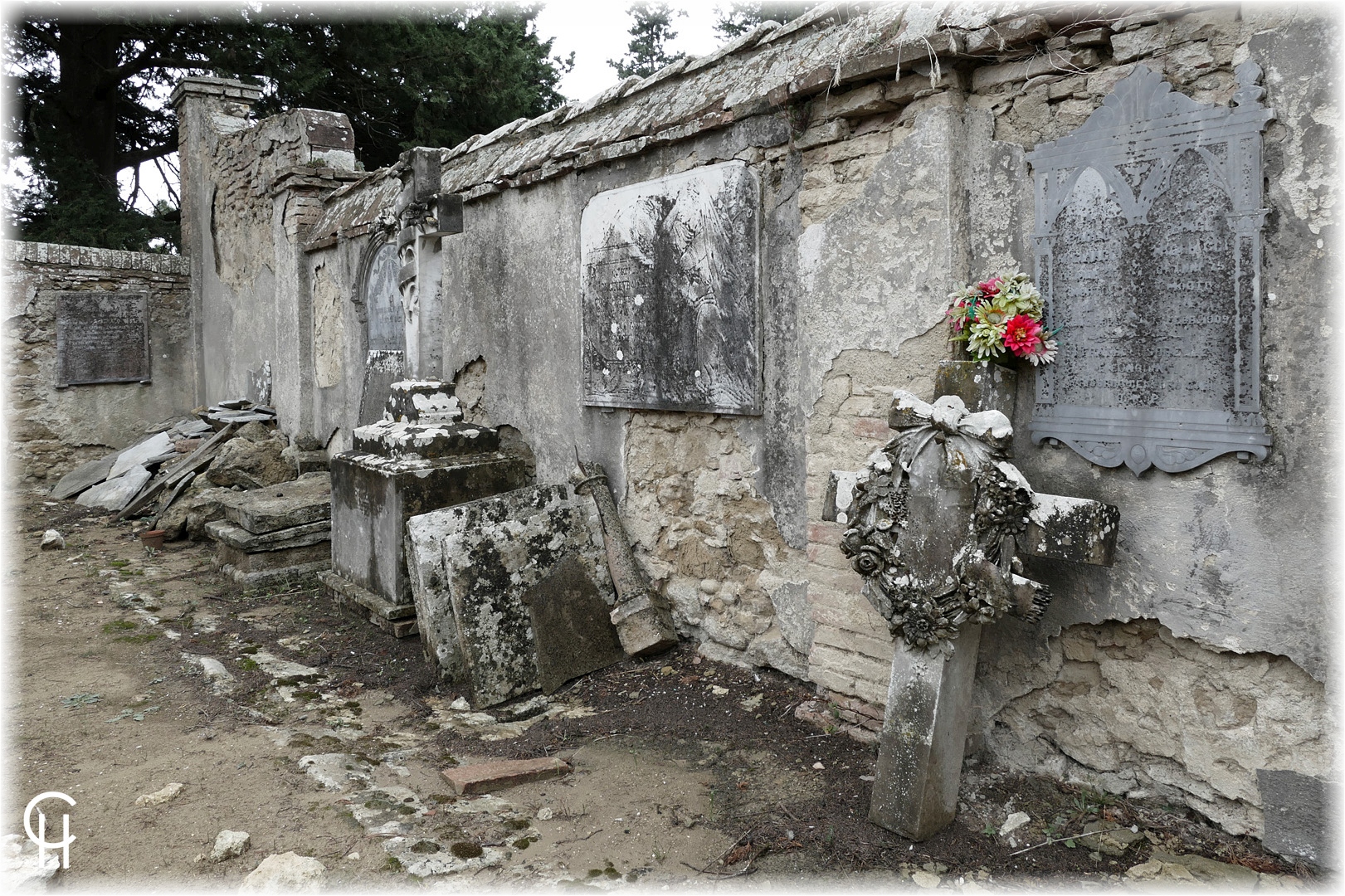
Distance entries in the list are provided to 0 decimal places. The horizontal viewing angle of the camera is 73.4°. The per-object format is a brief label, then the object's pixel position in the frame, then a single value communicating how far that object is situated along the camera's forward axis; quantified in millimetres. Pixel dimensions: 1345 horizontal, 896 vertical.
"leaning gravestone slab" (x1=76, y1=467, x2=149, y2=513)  8992
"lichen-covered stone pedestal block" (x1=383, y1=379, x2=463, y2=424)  5539
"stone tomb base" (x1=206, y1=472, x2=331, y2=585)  6383
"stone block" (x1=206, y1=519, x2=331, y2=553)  6367
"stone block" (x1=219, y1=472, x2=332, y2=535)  6402
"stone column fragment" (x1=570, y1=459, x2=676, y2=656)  4516
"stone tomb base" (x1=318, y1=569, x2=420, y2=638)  5086
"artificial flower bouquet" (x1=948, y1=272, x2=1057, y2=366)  2984
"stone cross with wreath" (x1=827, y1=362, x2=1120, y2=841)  2824
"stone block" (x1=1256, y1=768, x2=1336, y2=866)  2553
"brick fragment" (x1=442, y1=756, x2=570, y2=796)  3346
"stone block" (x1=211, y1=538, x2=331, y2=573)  6402
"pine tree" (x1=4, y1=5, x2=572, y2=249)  12430
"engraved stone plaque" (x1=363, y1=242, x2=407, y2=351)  7148
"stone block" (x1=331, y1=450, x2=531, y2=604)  5016
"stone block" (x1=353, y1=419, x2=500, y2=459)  5242
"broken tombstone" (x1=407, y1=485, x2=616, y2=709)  4215
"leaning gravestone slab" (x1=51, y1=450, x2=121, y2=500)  9883
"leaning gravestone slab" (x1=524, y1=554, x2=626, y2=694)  4355
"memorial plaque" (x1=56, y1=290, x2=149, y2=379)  10867
